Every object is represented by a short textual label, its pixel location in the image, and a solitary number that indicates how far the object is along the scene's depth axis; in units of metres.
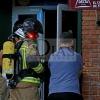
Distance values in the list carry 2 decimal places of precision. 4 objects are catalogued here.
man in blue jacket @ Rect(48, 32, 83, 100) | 7.84
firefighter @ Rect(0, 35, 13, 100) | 9.01
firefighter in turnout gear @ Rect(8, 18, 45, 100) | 8.19
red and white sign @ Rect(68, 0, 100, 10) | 8.39
